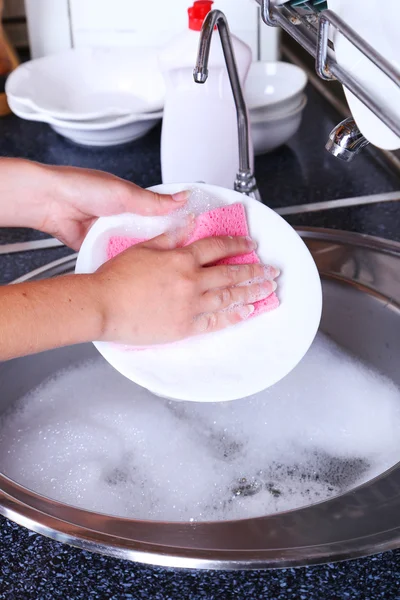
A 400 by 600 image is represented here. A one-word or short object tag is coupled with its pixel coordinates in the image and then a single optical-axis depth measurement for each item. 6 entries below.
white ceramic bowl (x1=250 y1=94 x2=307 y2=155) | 1.27
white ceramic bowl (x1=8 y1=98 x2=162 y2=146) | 1.29
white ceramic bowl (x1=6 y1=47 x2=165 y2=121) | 1.41
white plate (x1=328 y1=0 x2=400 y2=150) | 0.60
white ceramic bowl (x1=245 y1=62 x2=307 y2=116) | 1.36
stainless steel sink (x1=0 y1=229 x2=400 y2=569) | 0.64
